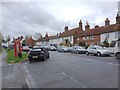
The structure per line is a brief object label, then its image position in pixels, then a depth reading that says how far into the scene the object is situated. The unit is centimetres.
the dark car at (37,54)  946
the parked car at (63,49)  2100
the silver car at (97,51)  1287
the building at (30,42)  5072
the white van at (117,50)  1049
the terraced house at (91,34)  2100
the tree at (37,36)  5750
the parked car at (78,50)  1687
